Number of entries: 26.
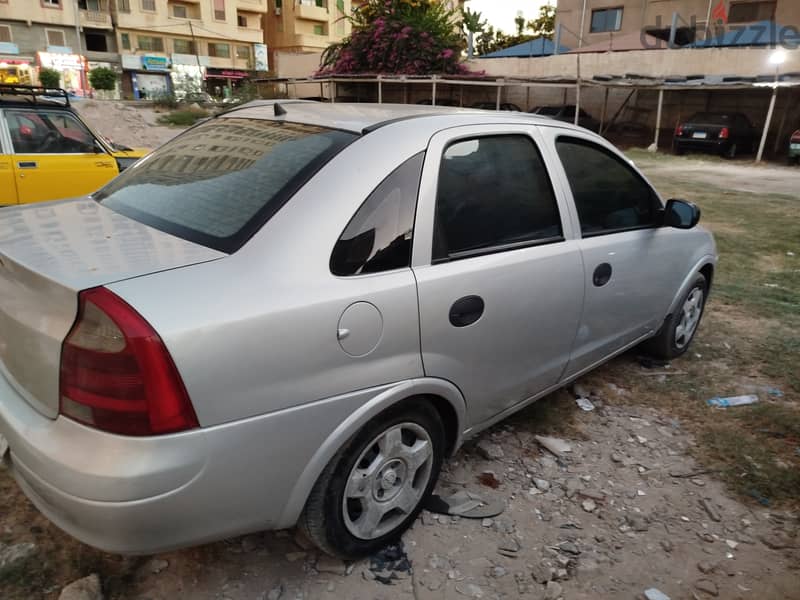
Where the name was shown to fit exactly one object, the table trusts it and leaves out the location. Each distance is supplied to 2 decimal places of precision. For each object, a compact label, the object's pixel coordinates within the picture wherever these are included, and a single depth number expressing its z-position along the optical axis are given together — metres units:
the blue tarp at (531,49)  28.53
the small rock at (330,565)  2.21
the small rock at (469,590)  2.13
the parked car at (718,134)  18.75
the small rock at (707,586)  2.20
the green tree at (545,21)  45.00
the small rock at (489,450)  2.96
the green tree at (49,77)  36.22
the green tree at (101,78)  39.22
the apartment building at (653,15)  26.62
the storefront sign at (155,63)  43.62
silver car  1.59
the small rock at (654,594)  2.16
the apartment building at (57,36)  39.38
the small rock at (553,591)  2.14
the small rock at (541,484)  2.74
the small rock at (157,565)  2.15
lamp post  19.66
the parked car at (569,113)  23.58
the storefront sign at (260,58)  48.56
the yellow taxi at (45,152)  6.11
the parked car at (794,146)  16.97
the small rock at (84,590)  1.95
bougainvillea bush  26.00
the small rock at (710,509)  2.59
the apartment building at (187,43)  43.28
